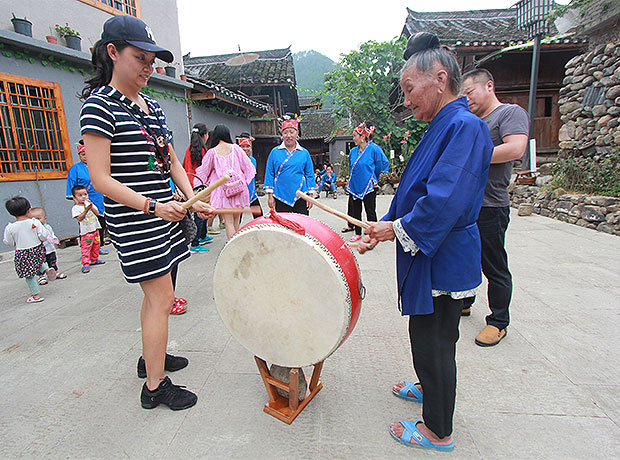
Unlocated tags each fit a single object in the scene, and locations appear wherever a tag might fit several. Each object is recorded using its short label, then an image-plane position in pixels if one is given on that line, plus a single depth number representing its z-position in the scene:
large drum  1.48
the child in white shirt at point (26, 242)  3.46
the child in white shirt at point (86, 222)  4.39
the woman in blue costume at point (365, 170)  5.57
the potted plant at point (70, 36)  5.71
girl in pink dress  4.36
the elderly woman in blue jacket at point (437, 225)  1.33
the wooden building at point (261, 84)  14.68
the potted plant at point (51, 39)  5.39
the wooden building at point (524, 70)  9.98
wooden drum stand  1.74
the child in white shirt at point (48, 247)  3.89
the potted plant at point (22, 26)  4.98
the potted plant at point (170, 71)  7.92
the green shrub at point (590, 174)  6.03
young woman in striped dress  1.57
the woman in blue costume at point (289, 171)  4.64
